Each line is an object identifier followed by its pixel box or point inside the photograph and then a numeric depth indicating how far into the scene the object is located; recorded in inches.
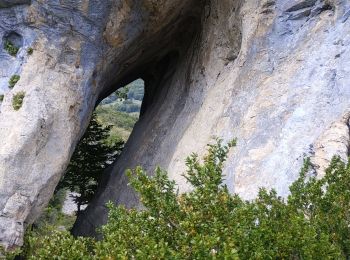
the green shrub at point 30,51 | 463.5
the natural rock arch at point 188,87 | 349.4
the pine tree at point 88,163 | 772.0
